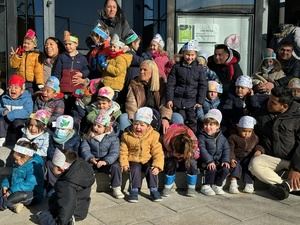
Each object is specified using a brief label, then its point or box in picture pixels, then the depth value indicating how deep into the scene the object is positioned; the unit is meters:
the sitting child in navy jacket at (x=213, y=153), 3.96
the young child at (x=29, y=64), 4.78
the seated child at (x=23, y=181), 3.45
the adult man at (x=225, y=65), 4.92
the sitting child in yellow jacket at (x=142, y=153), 3.76
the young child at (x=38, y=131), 3.88
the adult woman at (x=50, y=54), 4.81
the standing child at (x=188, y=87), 4.48
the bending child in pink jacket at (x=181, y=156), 3.88
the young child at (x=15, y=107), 4.35
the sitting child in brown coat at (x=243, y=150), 4.05
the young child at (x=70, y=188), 3.08
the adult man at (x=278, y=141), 3.93
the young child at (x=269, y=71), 4.84
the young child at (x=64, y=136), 3.86
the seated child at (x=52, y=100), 4.37
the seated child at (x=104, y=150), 3.76
